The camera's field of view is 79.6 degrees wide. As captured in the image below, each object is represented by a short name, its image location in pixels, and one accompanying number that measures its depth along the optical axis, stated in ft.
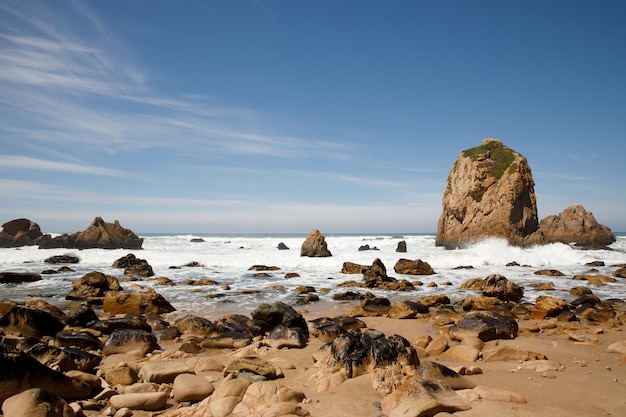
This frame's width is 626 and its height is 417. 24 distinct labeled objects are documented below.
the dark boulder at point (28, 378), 15.20
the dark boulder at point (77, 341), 26.09
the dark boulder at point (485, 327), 28.32
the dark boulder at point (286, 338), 26.81
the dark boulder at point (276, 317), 32.48
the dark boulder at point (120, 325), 31.53
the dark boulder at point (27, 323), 29.17
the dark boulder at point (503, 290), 47.37
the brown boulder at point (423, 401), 14.02
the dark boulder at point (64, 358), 19.85
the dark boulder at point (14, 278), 61.67
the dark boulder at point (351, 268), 77.06
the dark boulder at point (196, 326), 30.91
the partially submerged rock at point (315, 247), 108.37
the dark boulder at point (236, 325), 31.35
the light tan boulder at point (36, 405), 13.21
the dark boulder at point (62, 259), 93.25
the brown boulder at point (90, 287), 48.44
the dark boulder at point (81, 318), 33.76
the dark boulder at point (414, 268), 73.92
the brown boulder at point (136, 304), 40.24
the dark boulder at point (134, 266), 73.46
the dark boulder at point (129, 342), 25.75
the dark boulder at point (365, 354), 19.21
